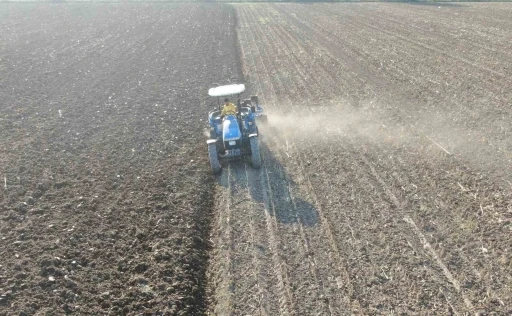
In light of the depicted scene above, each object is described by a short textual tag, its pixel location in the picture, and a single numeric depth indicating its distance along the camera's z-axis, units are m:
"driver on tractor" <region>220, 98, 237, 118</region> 11.29
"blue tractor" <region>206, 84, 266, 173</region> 10.70
